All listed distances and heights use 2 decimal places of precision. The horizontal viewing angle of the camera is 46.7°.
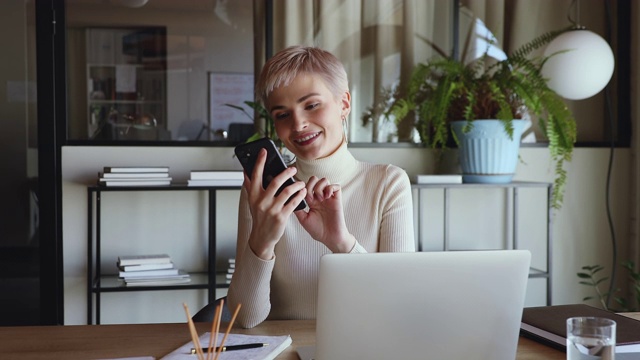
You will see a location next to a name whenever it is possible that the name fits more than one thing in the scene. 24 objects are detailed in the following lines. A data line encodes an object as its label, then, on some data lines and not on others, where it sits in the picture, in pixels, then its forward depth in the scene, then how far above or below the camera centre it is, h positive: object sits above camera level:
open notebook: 1.43 -0.39
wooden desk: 1.49 -0.40
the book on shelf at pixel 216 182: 3.41 -0.13
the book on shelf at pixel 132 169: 3.35 -0.07
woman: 1.78 -0.13
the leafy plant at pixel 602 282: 3.79 -0.69
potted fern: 3.53 +0.24
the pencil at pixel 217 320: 1.11 -0.26
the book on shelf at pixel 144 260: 3.39 -0.49
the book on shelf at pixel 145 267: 3.38 -0.52
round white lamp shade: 3.55 +0.44
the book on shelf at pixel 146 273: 3.36 -0.55
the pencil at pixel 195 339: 1.10 -0.28
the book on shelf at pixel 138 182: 3.34 -0.13
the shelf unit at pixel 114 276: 3.32 -0.52
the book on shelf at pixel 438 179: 3.57 -0.12
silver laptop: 1.20 -0.24
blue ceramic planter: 3.52 +0.02
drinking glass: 1.20 -0.30
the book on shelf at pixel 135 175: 3.34 -0.10
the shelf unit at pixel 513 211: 3.57 -0.30
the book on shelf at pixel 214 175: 3.43 -0.10
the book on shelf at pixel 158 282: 3.34 -0.59
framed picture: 3.74 +0.28
